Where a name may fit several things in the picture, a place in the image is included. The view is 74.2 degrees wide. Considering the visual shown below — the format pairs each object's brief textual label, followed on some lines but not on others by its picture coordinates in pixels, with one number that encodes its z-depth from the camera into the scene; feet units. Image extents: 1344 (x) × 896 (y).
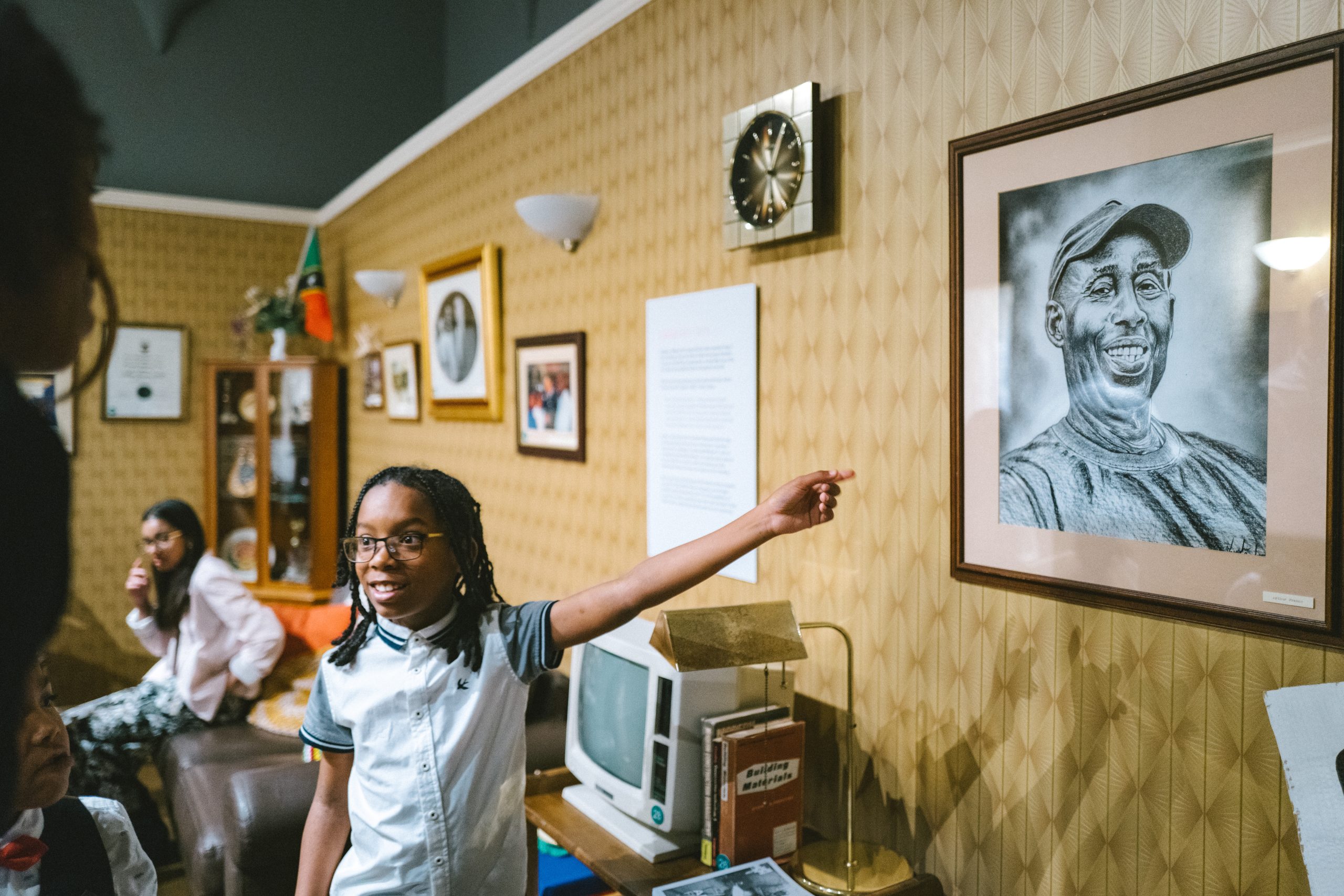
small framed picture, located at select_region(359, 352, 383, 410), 15.37
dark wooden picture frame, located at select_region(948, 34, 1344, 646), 3.87
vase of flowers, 16.71
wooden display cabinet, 16.60
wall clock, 6.33
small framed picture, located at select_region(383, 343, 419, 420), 13.89
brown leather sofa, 7.43
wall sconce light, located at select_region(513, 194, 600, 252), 9.14
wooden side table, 5.56
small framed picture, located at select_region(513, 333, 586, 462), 9.51
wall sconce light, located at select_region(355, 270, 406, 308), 14.11
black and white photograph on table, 5.13
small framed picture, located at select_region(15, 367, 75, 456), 15.56
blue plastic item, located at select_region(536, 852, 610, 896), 7.32
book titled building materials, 5.58
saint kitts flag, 16.06
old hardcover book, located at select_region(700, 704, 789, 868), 5.74
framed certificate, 16.69
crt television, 5.92
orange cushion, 12.34
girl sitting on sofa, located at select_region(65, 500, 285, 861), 10.16
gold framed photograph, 11.15
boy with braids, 4.70
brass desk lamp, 5.30
